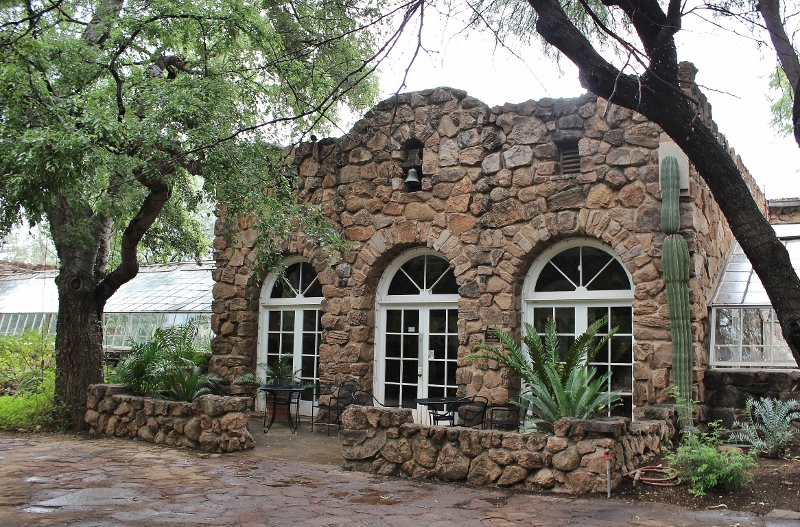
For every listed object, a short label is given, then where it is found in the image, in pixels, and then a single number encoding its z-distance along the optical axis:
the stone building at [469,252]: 9.13
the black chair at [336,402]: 10.56
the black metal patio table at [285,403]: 10.51
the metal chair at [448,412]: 8.82
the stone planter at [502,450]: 6.64
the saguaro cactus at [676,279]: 8.43
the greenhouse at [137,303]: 14.77
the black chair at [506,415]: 9.25
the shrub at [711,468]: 6.25
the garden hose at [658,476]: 6.63
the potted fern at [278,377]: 11.27
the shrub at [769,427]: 7.96
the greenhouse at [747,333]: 9.01
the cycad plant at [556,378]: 7.37
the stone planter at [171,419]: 8.86
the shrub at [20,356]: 13.08
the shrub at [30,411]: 10.45
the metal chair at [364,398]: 10.56
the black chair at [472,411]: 9.46
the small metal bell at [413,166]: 10.94
